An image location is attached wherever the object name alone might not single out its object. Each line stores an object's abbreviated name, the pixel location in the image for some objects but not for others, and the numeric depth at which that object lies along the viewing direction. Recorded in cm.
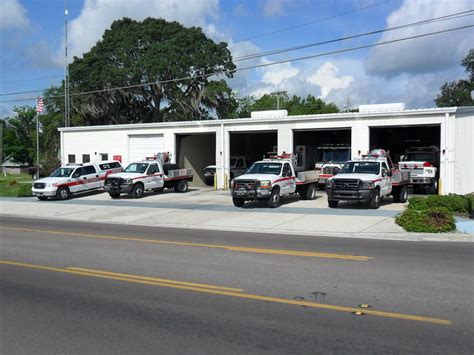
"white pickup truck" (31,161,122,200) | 2792
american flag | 3765
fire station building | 2509
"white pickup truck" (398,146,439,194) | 2606
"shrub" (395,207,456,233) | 1427
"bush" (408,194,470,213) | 1688
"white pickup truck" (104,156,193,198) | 2722
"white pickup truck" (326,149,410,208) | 1973
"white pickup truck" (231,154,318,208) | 2112
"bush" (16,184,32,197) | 3082
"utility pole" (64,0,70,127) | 4322
